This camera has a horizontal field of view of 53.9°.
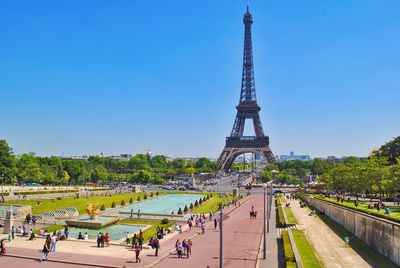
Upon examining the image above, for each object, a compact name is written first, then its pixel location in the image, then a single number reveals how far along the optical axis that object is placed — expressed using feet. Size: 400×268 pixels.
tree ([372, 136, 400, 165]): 295.42
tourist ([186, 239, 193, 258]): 88.94
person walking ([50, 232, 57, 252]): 90.84
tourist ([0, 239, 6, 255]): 88.69
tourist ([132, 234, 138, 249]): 96.65
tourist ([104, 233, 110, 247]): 99.66
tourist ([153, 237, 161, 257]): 90.28
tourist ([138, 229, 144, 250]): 96.14
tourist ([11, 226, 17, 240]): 107.32
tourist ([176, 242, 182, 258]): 89.15
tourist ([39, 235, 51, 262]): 84.23
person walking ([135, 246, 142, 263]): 82.74
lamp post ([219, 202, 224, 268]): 56.70
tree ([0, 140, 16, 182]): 281.95
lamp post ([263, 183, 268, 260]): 87.90
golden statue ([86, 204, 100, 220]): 138.00
